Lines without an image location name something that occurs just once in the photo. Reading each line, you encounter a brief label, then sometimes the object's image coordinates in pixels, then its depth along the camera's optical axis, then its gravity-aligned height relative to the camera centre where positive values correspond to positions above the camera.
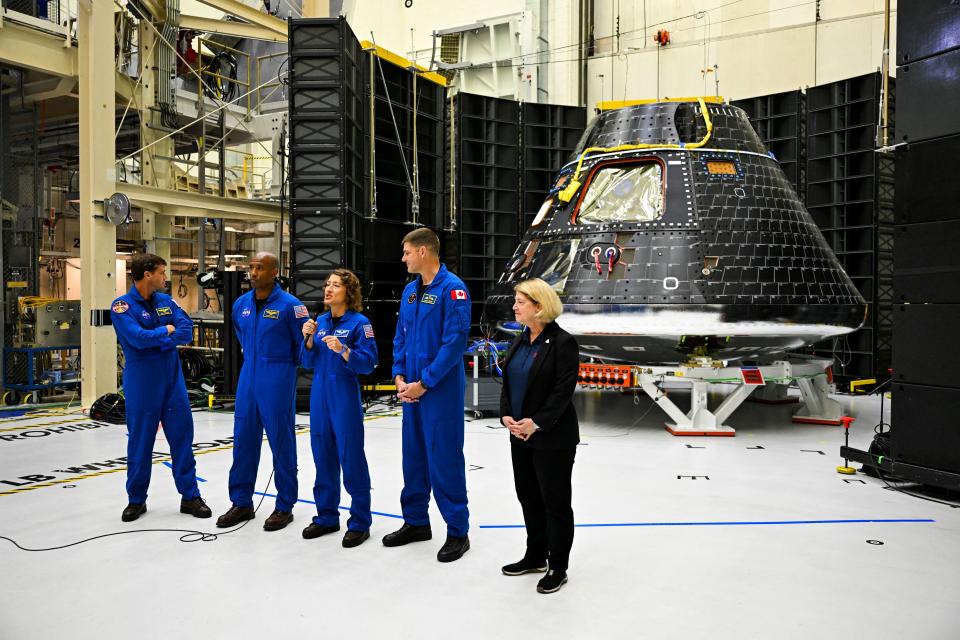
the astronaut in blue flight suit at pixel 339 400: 4.49 -0.66
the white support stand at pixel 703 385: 8.31 -1.05
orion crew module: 8.05 +0.54
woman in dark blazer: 3.65 -0.60
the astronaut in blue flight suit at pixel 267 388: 4.78 -0.62
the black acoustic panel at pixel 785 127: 13.46 +3.18
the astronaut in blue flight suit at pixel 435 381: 4.26 -0.51
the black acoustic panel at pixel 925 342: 5.12 -0.33
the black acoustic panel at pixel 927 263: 5.11 +0.24
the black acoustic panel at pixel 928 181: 5.11 +0.83
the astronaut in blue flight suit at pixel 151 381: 4.98 -0.61
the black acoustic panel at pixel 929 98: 5.11 +1.42
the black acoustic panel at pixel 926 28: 5.11 +1.93
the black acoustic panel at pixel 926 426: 5.15 -0.95
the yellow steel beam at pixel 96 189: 10.05 +1.43
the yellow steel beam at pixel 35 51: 10.03 +3.44
